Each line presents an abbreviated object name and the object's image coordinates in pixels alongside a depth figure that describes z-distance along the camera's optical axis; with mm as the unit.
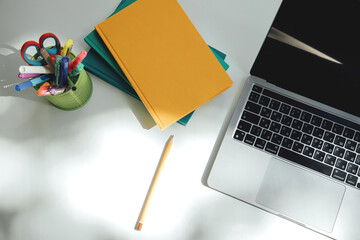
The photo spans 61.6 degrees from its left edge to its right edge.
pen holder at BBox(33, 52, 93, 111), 655
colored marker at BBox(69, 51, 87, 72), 600
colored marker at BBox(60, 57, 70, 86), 577
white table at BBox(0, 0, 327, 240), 714
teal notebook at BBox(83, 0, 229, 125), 752
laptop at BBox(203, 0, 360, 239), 699
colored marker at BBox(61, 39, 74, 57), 621
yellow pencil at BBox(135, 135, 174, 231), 708
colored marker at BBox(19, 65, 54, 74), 565
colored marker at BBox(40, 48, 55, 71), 599
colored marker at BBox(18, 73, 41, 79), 576
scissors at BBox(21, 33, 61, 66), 599
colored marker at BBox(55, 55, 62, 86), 589
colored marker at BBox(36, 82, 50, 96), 594
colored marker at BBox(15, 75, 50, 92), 580
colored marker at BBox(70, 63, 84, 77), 605
